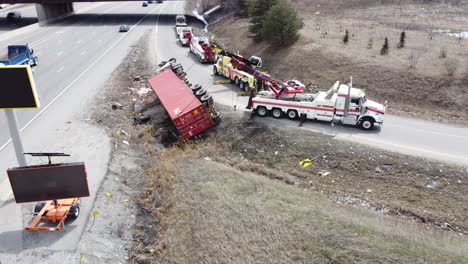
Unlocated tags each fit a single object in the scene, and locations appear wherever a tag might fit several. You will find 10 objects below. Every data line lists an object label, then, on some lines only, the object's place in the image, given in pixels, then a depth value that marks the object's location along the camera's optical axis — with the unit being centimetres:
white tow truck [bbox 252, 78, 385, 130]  2112
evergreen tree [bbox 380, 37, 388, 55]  3121
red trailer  2173
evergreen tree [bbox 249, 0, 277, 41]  3909
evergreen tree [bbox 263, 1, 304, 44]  3497
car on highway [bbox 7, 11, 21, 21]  6938
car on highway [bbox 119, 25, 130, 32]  5447
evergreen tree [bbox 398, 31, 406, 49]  3223
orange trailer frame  1305
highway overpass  6162
